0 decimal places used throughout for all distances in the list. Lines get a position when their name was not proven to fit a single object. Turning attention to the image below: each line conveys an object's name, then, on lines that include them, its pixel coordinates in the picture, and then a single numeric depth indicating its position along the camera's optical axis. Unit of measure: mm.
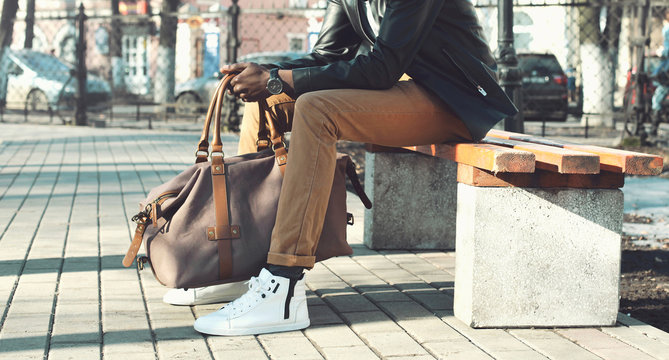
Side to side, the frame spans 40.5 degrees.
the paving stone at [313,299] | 3832
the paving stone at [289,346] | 3098
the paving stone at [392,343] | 3150
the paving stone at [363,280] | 4184
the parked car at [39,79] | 19703
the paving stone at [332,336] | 3248
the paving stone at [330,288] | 4027
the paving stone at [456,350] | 3115
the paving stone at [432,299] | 3804
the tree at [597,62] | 17094
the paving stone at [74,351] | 3027
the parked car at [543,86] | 18125
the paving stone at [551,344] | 3156
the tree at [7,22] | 20125
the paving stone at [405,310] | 3627
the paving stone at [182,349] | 3078
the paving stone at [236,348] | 3088
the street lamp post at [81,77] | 15180
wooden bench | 3469
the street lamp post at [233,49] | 13641
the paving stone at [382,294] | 3906
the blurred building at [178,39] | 32344
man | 3324
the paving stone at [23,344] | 3041
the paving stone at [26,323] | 3309
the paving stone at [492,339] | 3207
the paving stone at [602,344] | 3172
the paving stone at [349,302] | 3748
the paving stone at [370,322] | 3436
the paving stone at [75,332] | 3209
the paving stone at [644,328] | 3412
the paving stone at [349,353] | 3084
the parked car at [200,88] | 19391
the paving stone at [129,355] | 3029
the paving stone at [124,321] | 3377
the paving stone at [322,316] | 3535
